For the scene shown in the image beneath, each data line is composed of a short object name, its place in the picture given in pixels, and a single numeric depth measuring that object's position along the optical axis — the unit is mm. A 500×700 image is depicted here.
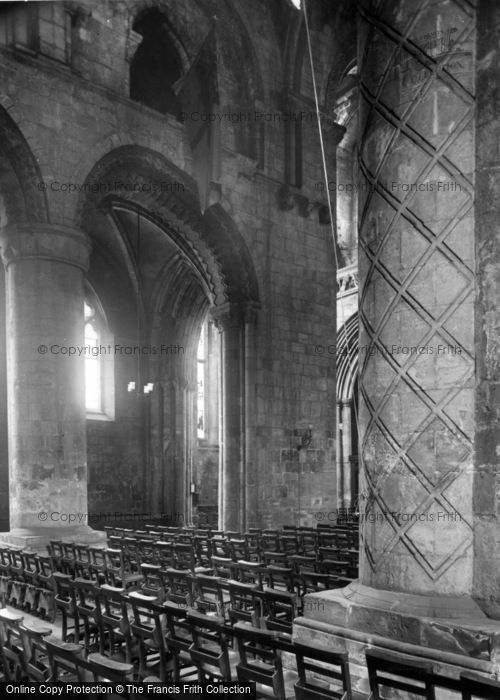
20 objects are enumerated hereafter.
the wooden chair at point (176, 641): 4859
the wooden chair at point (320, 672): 3703
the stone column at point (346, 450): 28031
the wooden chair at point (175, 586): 6527
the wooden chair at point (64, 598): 5789
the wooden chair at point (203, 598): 6398
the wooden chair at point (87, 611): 5644
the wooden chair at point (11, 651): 4358
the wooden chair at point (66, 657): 3719
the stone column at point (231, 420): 16391
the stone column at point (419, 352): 4609
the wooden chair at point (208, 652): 4367
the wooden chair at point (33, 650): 4332
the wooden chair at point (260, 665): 4035
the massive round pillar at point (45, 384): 12188
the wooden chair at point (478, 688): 3143
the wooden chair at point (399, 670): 3424
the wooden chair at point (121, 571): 7570
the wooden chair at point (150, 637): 5102
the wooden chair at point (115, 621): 5445
